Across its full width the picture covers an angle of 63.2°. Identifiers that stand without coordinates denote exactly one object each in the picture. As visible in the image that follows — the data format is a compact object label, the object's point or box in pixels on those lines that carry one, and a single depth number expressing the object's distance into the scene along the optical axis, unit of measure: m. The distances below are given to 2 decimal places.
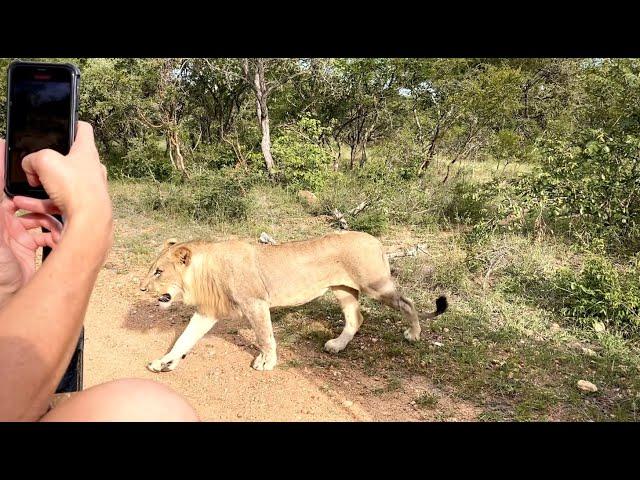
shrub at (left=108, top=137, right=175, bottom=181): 14.98
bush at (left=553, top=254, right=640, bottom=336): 5.94
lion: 4.90
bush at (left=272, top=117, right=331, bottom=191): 11.95
